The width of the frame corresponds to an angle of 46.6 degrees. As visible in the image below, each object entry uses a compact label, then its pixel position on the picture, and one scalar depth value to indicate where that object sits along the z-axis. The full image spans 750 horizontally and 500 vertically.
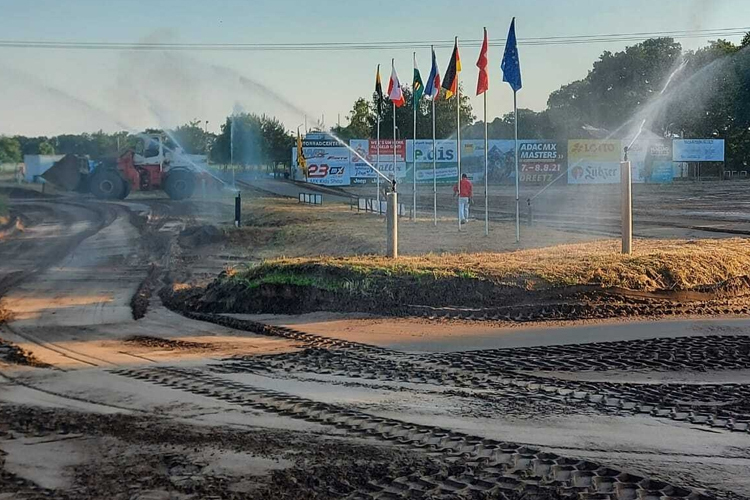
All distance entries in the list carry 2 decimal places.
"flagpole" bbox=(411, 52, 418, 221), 30.73
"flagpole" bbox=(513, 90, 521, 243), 21.27
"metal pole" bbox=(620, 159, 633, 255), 16.58
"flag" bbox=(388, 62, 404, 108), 28.27
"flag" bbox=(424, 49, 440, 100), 27.33
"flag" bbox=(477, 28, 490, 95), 22.69
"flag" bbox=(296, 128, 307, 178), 45.88
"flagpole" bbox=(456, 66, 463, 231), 25.39
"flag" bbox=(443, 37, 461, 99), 24.47
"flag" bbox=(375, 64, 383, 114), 29.28
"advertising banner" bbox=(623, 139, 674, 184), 65.62
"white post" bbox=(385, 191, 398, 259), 16.41
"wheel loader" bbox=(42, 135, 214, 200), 43.25
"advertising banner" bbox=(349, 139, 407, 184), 56.72
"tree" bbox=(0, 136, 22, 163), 65.49
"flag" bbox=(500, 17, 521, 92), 21.16
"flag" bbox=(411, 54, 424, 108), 28.53
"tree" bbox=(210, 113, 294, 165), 75.25
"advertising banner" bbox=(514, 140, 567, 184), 64.44
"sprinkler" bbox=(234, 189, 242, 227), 29.40
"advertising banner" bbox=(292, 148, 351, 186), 59.66
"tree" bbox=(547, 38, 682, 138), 53.06
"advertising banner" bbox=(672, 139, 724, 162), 67.06
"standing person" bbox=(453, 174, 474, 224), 26.48
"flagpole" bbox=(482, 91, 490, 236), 23.15
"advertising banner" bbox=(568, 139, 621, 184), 63.56
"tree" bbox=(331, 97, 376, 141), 70.62
